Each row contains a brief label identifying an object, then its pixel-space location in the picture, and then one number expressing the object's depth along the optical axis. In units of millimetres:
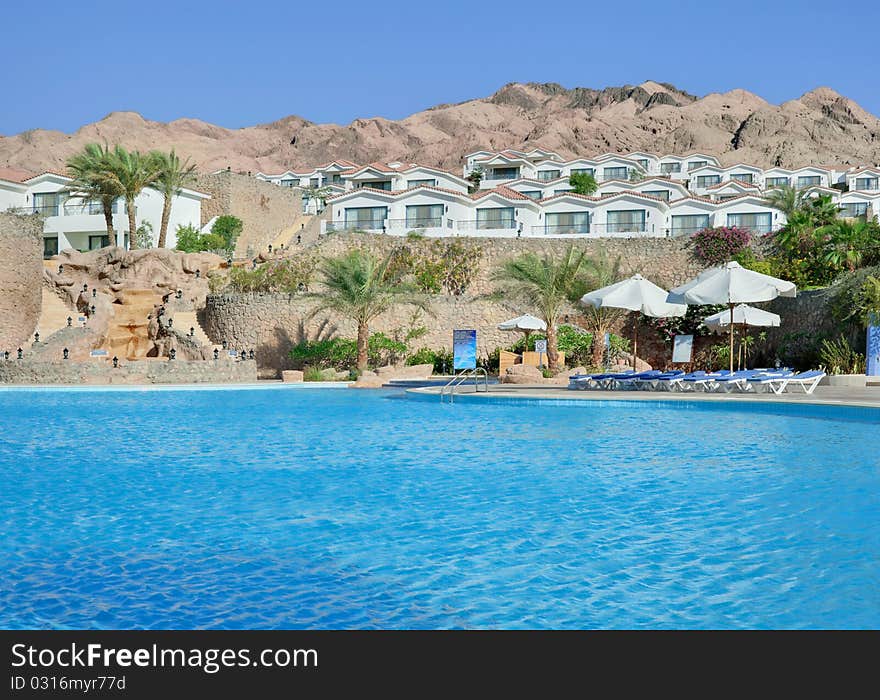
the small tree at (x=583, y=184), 58250
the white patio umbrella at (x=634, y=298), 22000
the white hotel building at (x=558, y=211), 46812
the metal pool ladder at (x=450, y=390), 20048
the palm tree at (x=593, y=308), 28125
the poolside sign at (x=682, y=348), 25062
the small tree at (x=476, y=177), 70125
